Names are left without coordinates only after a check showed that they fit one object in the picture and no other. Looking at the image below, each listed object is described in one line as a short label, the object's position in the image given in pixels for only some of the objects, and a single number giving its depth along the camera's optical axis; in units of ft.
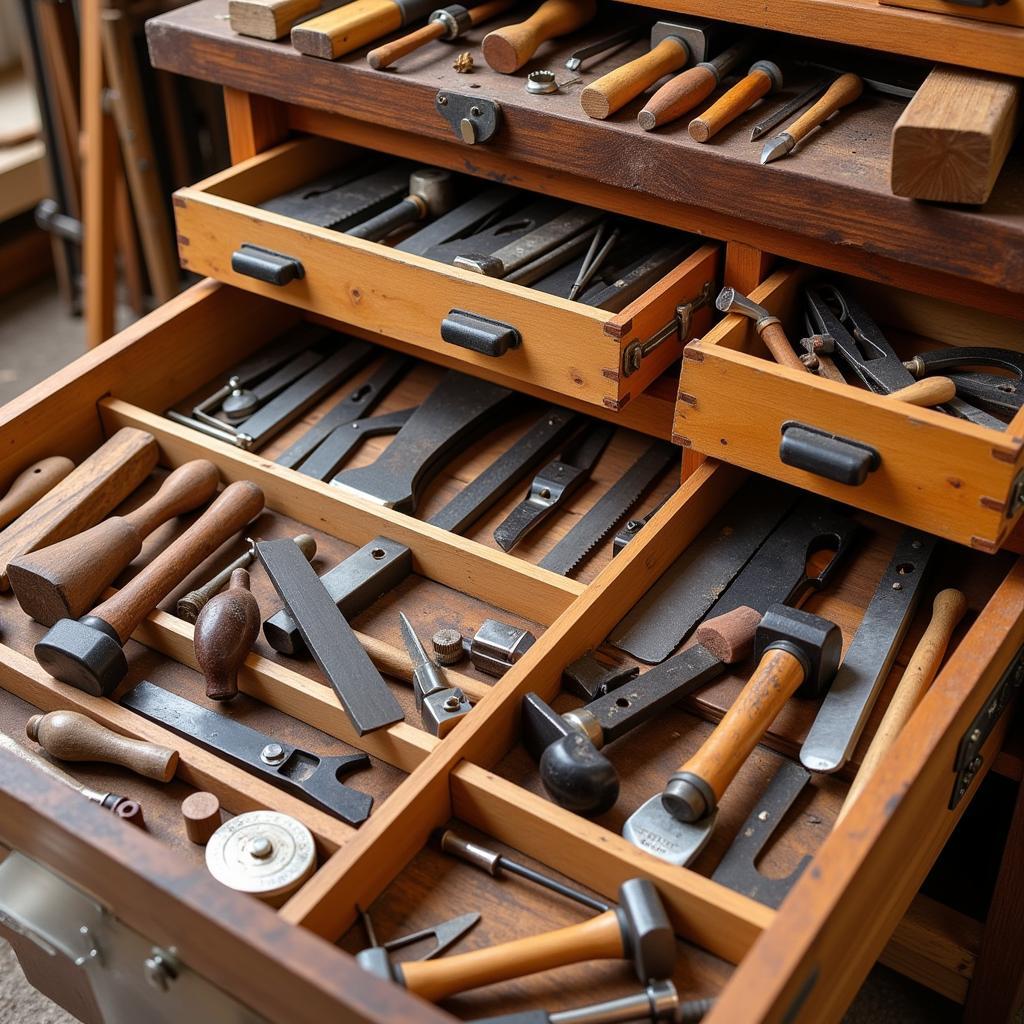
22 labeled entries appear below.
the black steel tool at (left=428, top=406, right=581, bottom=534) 5.65
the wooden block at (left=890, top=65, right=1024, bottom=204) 4.19
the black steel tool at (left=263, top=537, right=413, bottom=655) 5.00
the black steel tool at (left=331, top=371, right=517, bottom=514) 5.74
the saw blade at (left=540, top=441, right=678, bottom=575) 5.45
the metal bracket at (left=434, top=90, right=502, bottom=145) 5.21
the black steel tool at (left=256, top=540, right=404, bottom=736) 4.54
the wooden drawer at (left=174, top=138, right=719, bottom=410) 5.05
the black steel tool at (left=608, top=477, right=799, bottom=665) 4.93
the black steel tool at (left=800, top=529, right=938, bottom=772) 4.35
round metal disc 4.02
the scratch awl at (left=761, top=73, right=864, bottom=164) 4.75
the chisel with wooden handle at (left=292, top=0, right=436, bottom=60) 5.58
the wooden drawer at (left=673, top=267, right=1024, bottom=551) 4.22
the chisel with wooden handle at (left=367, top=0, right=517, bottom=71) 5.50
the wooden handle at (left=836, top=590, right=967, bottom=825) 4.28
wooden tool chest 3.72
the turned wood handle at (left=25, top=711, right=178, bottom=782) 4.46
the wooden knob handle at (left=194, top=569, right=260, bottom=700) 4.71
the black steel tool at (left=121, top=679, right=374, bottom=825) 4.41
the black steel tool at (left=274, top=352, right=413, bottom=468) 6.06
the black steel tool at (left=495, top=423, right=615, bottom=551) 5.56
